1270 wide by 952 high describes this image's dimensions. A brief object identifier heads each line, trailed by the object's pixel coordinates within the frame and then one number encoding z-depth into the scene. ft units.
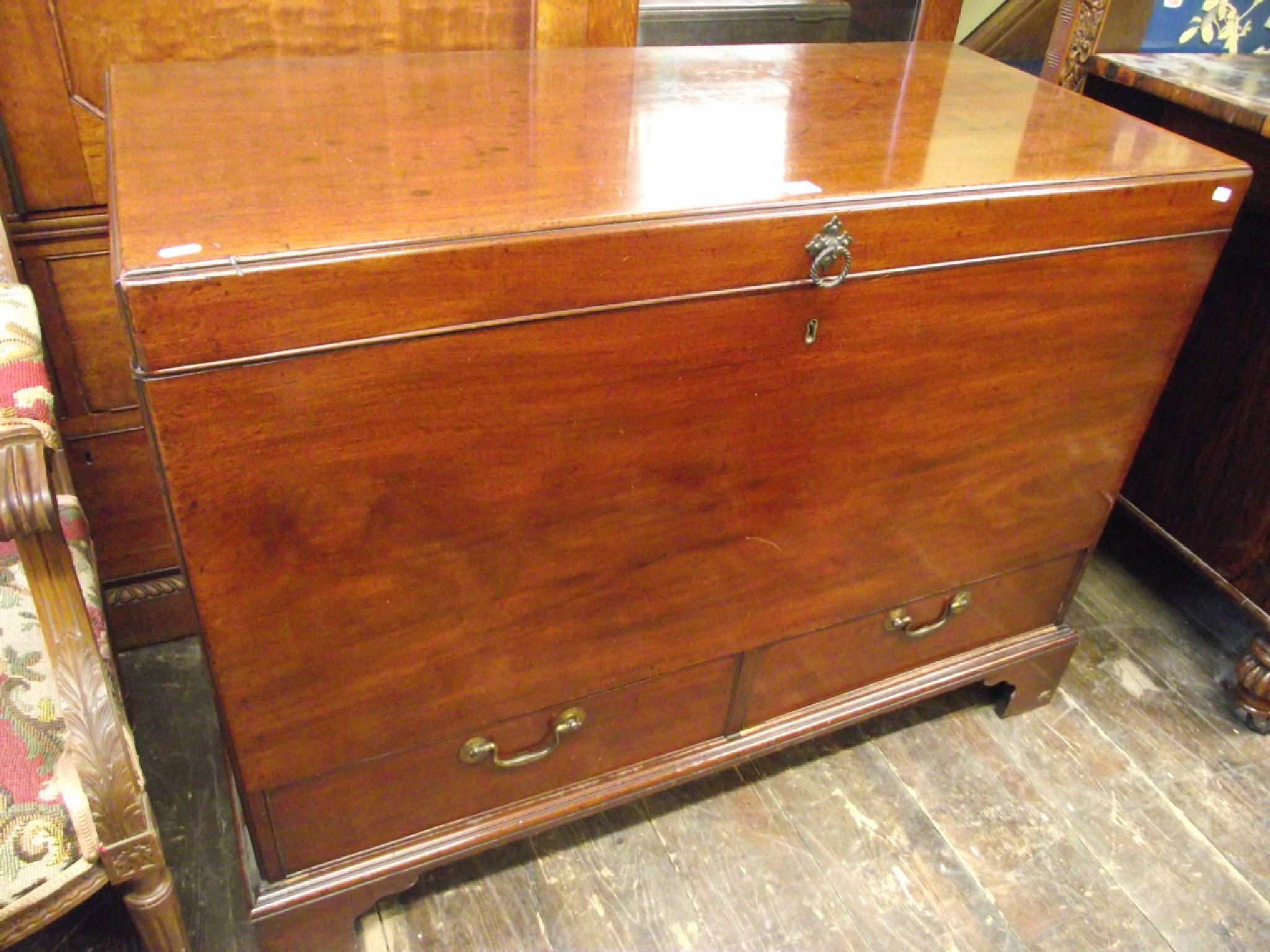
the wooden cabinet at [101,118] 3.31
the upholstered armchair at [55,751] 2.16
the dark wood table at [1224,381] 4.02
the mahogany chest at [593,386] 2.32
